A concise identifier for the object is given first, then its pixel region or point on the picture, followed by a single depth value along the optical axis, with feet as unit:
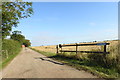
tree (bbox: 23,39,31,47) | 404.90
